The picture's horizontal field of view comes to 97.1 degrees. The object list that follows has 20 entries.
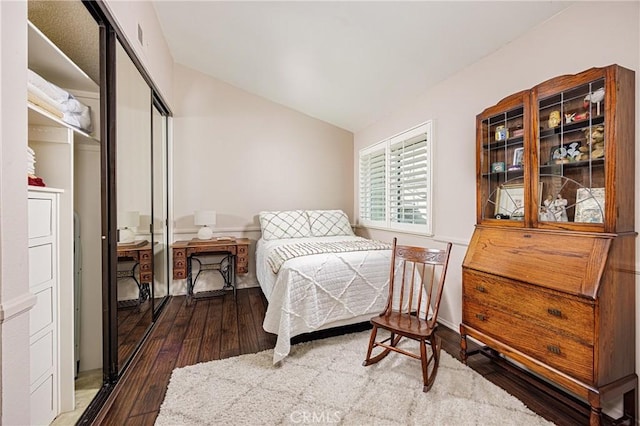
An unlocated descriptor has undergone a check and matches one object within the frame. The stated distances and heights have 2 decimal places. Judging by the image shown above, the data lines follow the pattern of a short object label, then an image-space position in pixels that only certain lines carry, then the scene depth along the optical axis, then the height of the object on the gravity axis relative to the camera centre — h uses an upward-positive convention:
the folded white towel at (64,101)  1.33 +0.59
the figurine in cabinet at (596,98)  1.49 +0.61
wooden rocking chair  1.83 -0.79
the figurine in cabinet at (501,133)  2.02 +0.56
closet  1.38 +0.04
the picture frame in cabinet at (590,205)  1.52 +0.03
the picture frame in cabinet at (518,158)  1.93 +0.36
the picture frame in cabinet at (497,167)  2.06 +0.32
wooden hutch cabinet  1.40 -0.19
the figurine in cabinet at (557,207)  1.69 +0.02
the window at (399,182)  2.98 +0.35
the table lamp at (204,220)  3.62 -0.12
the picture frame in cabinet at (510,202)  1.93 +0.06
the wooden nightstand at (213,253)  3.33 -0.60
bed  2.24 -0.64
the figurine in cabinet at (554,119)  1.70 +0.55
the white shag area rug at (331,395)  1.55 -1.13
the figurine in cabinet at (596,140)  1.51 +0.39
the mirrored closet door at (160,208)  2.96 +0.03
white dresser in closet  1.30 -0.45
